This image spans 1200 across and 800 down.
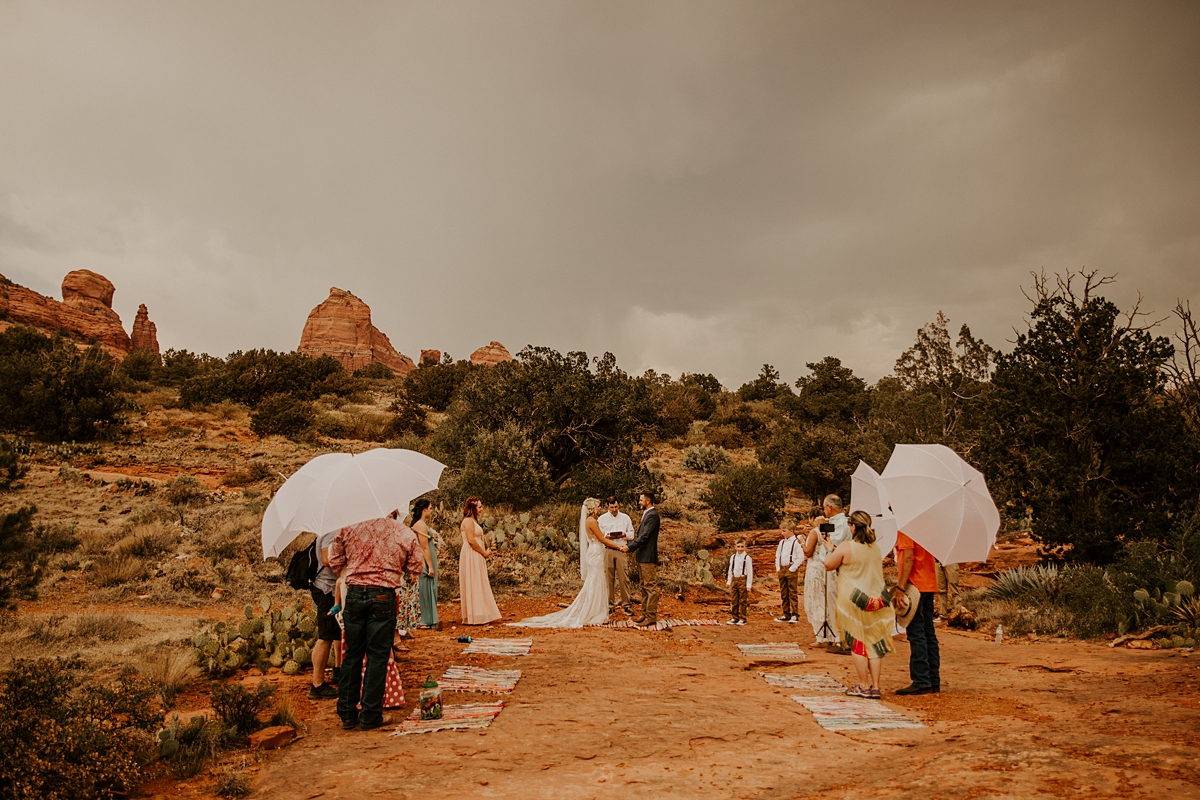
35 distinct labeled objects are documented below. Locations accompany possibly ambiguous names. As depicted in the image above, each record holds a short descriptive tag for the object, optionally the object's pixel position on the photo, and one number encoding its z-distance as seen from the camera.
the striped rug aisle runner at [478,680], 7.11
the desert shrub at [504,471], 18.61
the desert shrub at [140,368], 38.06
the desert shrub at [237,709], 5.74
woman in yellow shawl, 6.75
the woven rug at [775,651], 9.28
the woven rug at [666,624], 11.36
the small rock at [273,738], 5.47
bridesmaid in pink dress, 10.59
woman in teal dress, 9.23
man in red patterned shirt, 5.71
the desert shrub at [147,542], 13.94
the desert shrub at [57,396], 23.72
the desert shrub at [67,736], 4.30
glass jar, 6.09
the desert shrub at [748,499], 19.77
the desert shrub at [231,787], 4.61
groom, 11.26
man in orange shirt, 7.03
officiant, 11.67
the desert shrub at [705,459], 28.67
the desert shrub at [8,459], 7.50
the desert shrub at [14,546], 6.60
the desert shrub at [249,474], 20.95
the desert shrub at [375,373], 54.50
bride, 11.29
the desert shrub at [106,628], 8.96
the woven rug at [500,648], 8.94
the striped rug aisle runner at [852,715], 5.88
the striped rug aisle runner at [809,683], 7.51
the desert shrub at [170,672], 6.67
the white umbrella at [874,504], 8.02
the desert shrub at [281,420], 28.25
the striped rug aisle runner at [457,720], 5.82
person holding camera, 8.88
